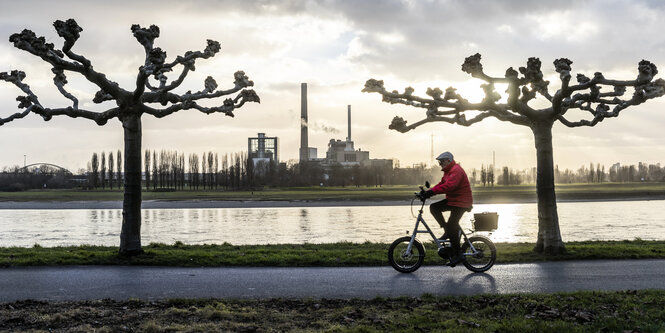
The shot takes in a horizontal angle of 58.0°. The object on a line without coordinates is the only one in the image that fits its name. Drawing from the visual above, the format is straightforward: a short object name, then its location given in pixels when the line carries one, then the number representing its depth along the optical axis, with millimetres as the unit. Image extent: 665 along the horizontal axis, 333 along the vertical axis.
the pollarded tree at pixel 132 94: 13117
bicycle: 11531
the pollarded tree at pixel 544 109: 13914
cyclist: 11188
